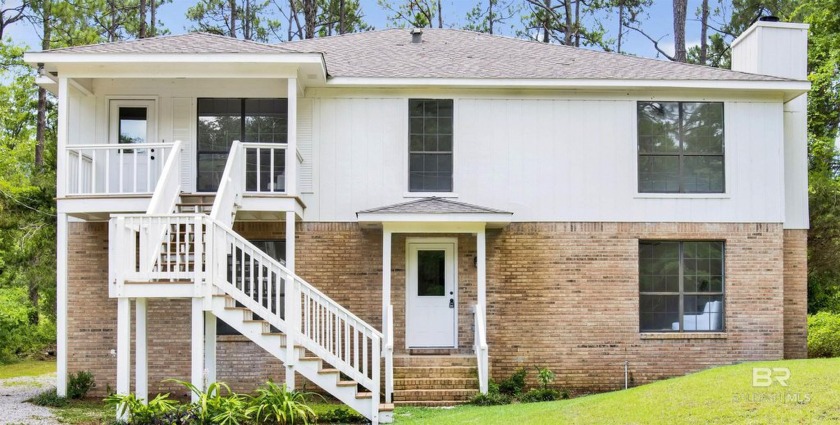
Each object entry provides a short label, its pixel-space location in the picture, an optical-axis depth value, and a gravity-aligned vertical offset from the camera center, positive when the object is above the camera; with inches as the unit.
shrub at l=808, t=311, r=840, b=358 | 662.3 -89.9
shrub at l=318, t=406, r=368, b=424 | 467.8 -107.0
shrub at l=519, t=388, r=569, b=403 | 556.1 -112.8
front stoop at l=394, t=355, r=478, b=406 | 535.8 -100.0
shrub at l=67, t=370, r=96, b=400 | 559.8 -106.9
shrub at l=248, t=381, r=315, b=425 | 432.1 -94.5
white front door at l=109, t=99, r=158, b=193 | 582.9 +58.7
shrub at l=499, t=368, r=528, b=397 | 577.9 -109.3
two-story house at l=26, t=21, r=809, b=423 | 585.0 +11.3
